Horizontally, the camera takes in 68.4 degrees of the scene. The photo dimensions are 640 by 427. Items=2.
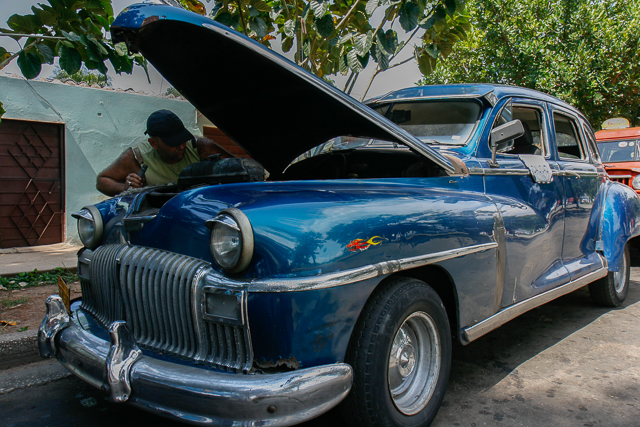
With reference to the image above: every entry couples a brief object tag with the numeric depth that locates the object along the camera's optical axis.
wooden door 7.08
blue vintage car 1.62
